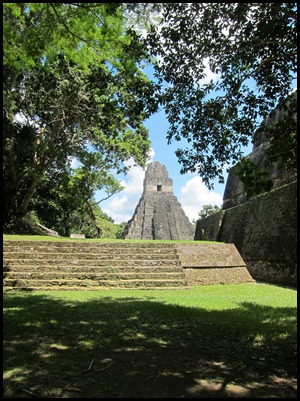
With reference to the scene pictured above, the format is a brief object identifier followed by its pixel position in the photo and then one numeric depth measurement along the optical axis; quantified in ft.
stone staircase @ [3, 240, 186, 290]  24.91
